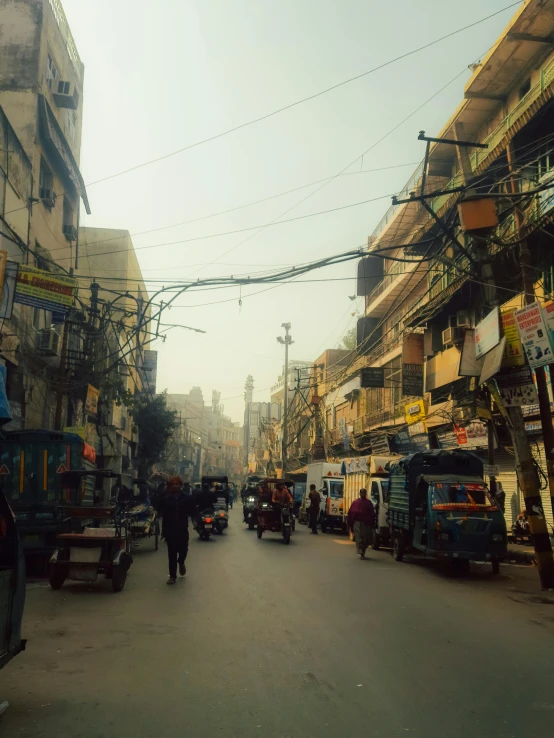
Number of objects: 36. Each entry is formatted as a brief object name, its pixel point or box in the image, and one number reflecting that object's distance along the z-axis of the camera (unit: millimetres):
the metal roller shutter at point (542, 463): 22531
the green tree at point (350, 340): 58078
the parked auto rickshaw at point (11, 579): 5043
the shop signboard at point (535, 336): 12156
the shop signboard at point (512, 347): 13328
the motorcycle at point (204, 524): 22828
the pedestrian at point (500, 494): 19936
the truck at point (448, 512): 14055
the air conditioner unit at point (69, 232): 30078
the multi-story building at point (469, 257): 17984
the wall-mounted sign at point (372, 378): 35344
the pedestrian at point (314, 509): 28031
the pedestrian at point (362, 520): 17750
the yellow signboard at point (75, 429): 23845
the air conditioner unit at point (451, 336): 26062
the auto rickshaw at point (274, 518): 21797
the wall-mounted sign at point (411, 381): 32531
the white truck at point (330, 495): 29656
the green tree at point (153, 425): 55541
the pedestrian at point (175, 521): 12320
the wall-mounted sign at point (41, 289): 17156
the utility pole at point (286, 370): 52869
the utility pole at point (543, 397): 13055
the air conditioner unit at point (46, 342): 24531
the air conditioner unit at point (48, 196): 26453
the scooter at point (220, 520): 25572
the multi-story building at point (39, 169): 23547
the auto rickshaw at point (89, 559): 11133
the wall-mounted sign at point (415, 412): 29866
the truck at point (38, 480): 13453
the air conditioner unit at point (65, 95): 28953
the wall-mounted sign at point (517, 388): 12930
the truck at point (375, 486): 21062
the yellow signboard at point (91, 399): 24078
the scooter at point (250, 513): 29269
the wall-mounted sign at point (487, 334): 13297
